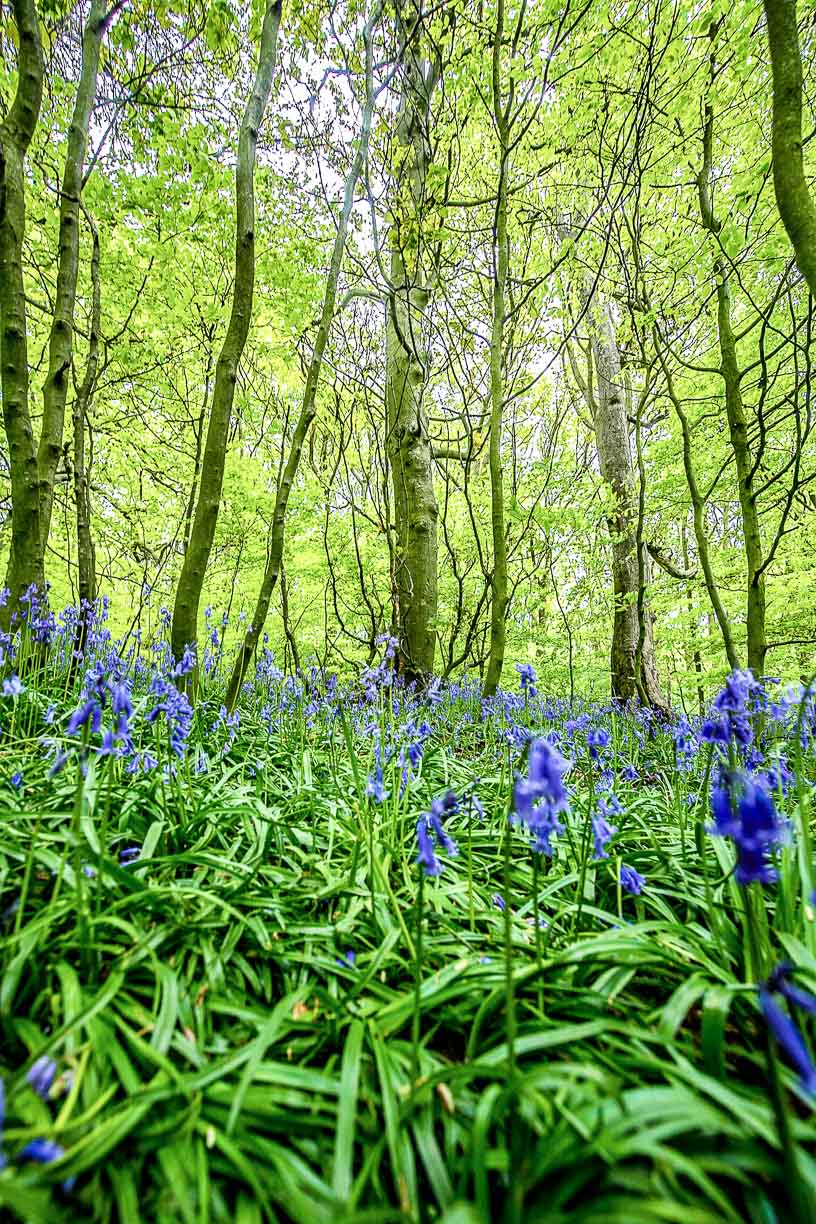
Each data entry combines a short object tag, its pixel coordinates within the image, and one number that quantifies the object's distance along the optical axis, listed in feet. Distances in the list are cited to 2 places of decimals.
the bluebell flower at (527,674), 6.94
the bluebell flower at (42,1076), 2.67
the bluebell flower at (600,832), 4.46
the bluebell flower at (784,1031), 1.61
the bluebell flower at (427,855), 3.20
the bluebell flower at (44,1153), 2.31
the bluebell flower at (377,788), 5.61
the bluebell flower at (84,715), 3.88
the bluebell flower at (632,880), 4.64
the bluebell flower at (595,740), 5.19
